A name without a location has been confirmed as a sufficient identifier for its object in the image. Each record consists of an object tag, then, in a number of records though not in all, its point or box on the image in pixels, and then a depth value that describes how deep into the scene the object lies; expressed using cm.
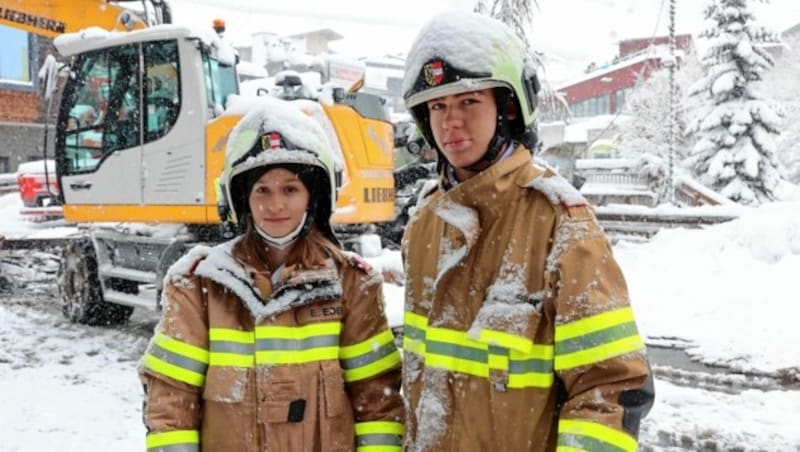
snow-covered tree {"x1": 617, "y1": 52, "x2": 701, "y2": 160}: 3097
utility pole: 1734
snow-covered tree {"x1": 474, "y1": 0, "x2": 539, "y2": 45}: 1117
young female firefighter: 231
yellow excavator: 753
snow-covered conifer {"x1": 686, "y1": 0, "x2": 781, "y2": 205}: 2261
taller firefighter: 185
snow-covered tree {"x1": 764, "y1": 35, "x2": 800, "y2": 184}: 3020
